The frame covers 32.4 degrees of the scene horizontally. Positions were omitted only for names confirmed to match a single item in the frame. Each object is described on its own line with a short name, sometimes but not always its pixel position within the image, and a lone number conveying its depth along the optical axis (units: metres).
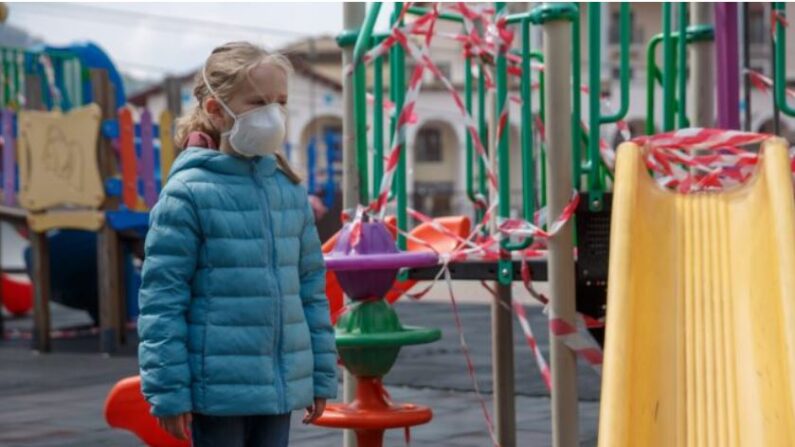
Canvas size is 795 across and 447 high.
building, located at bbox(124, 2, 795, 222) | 52.44
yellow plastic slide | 3.71
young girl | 3.12
